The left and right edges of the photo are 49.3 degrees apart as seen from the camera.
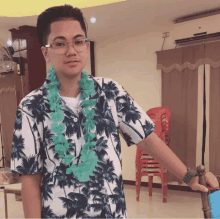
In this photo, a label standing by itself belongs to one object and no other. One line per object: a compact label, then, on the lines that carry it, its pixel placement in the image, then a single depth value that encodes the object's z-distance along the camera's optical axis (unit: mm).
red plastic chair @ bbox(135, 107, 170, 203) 3676
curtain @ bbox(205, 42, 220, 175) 3693
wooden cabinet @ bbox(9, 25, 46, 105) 3945
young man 789
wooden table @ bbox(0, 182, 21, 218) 2810
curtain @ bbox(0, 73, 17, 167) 5676
